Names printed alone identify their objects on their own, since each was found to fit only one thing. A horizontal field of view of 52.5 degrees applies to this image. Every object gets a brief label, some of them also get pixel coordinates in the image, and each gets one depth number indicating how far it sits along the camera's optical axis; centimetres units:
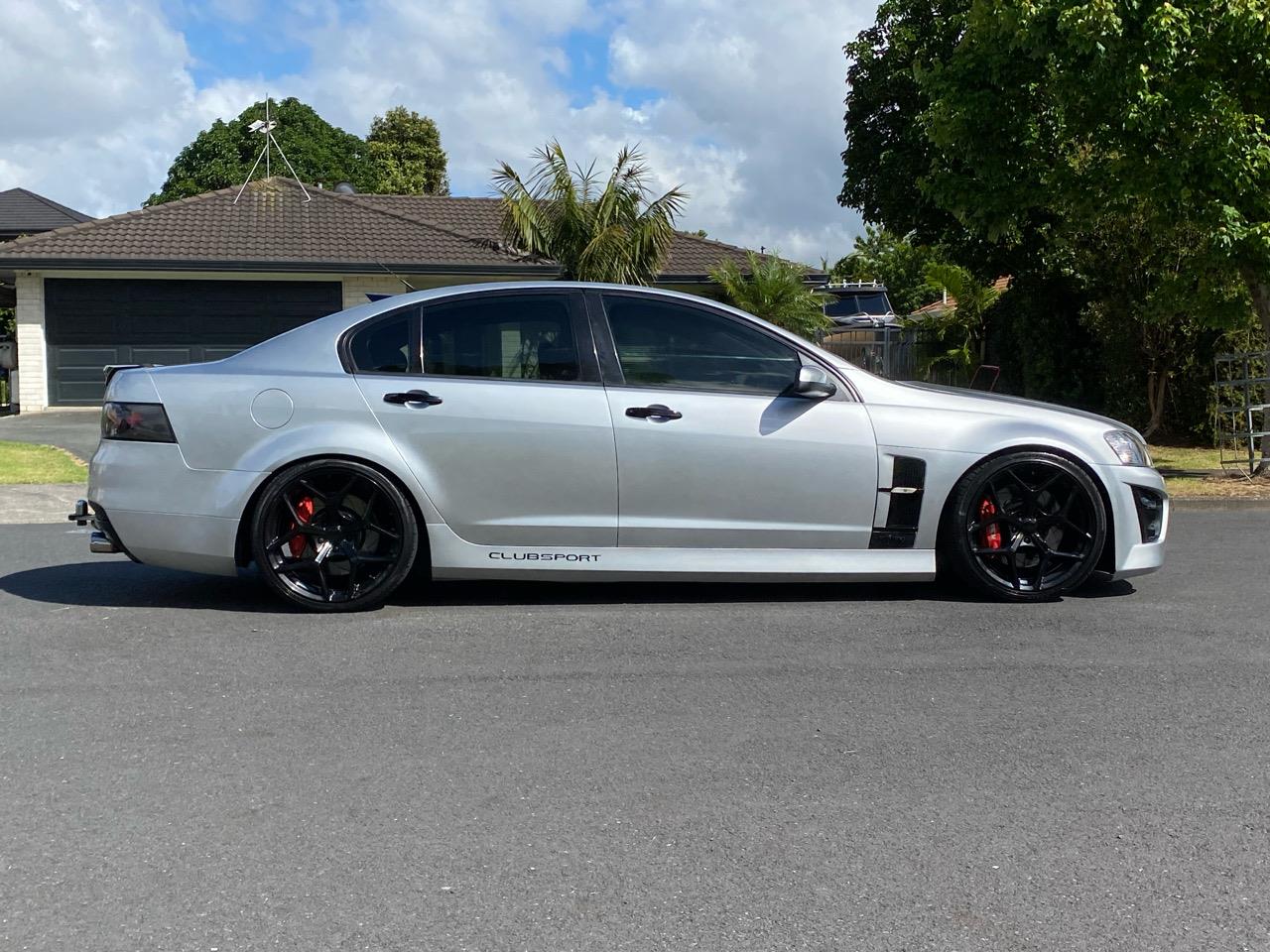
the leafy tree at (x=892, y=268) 5409
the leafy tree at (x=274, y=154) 4994
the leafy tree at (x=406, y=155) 5672
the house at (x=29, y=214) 4356
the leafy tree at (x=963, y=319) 2330
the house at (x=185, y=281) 2208
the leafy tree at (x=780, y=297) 2033
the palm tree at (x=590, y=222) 1698
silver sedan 590
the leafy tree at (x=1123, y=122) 1093
